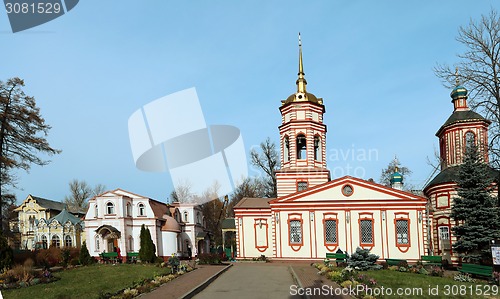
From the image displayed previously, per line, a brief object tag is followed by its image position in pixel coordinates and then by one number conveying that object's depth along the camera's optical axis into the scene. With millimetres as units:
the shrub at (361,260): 22766
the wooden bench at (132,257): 31792
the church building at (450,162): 29828
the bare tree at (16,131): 27719
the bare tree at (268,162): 53312
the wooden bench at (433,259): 26664
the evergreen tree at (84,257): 29541
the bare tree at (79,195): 75250
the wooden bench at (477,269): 18672
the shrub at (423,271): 22419
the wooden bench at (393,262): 25562
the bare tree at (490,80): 21891
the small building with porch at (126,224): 37469
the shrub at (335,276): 18277
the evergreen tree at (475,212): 23922
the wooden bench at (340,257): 26311
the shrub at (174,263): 22891
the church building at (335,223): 30578
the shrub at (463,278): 19183
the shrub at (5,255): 22047
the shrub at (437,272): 21703
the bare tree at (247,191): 60653
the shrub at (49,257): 28777
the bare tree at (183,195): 61172
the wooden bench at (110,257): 32575
